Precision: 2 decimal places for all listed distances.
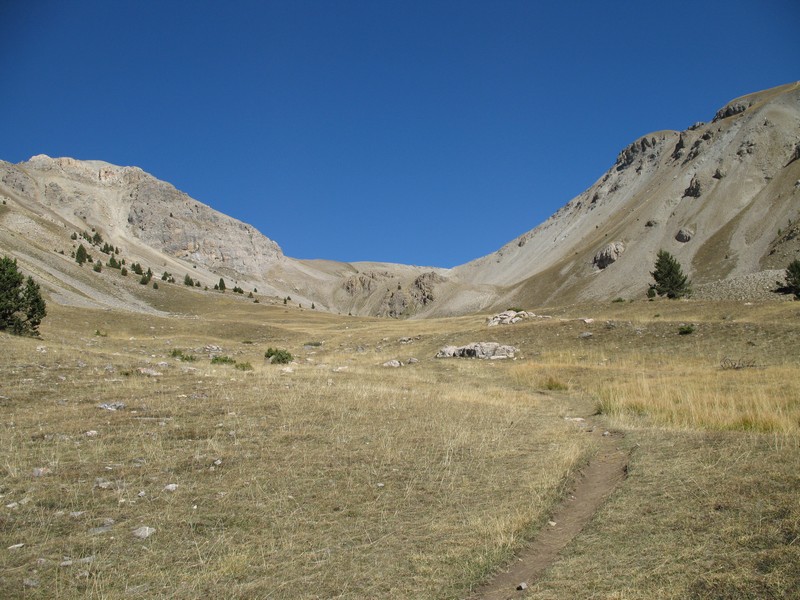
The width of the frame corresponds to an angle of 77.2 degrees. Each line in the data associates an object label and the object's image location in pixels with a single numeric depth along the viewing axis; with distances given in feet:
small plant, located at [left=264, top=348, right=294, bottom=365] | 101.66
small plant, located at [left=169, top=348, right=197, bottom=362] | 96.46
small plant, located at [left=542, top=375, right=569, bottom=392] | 69.51
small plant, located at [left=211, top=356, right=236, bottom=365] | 91.64
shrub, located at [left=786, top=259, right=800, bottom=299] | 153.99
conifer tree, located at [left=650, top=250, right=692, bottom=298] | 221.05
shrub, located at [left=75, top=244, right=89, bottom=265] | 335.47
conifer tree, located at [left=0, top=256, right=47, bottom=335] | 102.83
